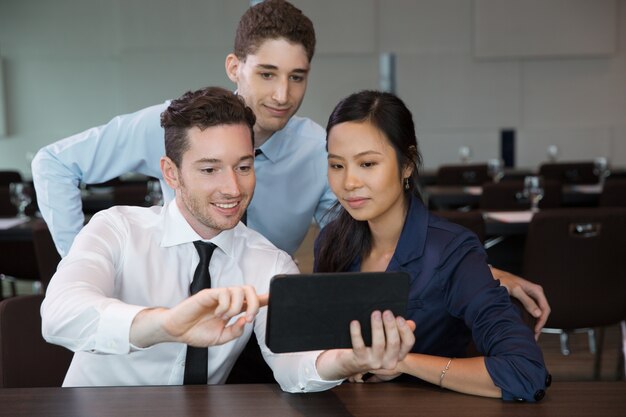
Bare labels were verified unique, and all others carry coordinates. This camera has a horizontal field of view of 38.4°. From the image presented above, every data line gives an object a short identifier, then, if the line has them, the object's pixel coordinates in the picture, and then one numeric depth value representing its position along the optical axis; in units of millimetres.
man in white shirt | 2004
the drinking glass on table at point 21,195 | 4684
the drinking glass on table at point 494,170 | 6340
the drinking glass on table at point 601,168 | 6516
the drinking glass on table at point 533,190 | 4609
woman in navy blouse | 1965
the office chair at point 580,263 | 3631
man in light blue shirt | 2537
